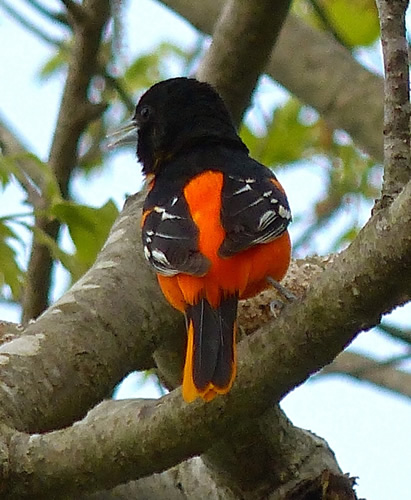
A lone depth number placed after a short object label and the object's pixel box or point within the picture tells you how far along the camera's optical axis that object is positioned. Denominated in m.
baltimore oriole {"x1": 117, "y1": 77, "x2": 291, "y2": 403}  4.12
